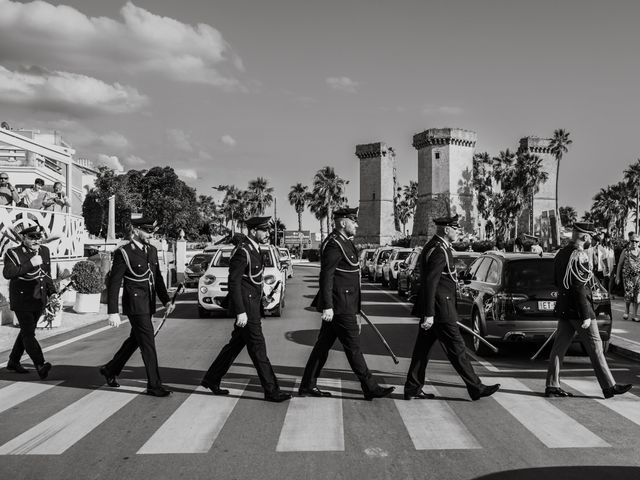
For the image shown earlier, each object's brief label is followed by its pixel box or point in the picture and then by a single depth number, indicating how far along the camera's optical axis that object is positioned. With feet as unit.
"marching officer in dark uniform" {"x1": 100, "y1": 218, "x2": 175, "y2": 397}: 22.11
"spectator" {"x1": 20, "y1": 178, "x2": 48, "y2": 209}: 59.60
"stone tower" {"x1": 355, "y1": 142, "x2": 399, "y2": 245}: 321.93
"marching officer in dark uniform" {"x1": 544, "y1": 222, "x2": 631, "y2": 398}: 21.97
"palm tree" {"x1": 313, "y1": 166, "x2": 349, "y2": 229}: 294.87
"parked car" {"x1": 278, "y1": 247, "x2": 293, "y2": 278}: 102.52
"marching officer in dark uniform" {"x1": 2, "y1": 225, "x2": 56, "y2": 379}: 25.31
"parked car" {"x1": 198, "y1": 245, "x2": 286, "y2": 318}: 46.85
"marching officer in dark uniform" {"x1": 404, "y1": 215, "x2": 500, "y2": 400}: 21.30
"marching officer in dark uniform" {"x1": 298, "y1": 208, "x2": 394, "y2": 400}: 21.38
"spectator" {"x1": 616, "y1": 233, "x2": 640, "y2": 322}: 43.09
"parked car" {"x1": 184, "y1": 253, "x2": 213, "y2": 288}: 78.38
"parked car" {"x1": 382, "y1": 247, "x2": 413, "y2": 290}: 79.61
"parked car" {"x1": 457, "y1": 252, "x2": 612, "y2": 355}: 29.19
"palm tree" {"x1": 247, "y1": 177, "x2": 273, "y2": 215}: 309.22
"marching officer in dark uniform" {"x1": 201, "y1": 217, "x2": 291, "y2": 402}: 21.36
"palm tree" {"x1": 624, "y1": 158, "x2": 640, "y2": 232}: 252.62
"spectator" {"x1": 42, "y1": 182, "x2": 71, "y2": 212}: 60.90
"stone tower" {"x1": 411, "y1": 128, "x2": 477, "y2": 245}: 287.89
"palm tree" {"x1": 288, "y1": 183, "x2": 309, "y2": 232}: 322.75
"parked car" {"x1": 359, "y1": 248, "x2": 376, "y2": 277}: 112.59
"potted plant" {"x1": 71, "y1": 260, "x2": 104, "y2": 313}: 48.70
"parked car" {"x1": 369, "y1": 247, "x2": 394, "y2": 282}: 94.87
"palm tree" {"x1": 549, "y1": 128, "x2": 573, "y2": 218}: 264.11
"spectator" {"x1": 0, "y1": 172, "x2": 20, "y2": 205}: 55.36
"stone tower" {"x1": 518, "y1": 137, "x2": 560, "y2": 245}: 312.91
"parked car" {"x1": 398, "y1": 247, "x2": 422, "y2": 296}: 63.26
